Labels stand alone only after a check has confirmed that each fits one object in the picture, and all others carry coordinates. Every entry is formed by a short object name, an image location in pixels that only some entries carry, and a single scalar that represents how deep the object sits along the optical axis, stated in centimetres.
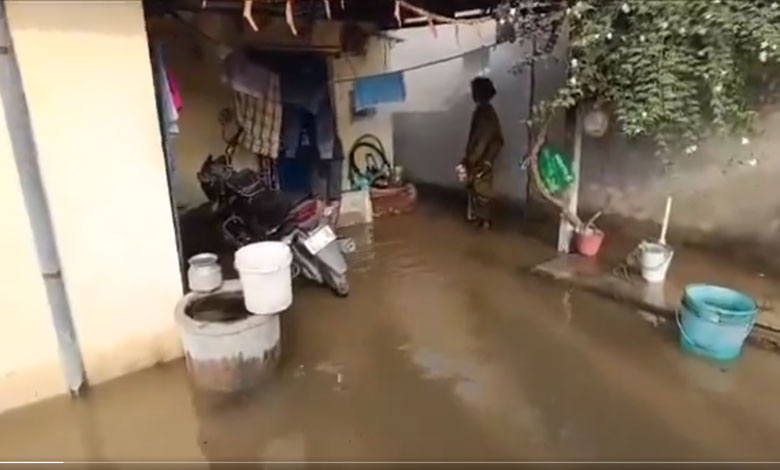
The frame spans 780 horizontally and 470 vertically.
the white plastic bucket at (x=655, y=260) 437
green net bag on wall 479
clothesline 548
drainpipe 281
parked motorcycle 435
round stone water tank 319
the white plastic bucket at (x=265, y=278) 317
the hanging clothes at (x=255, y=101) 535
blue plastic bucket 334
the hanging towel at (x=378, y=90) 639
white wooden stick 450
